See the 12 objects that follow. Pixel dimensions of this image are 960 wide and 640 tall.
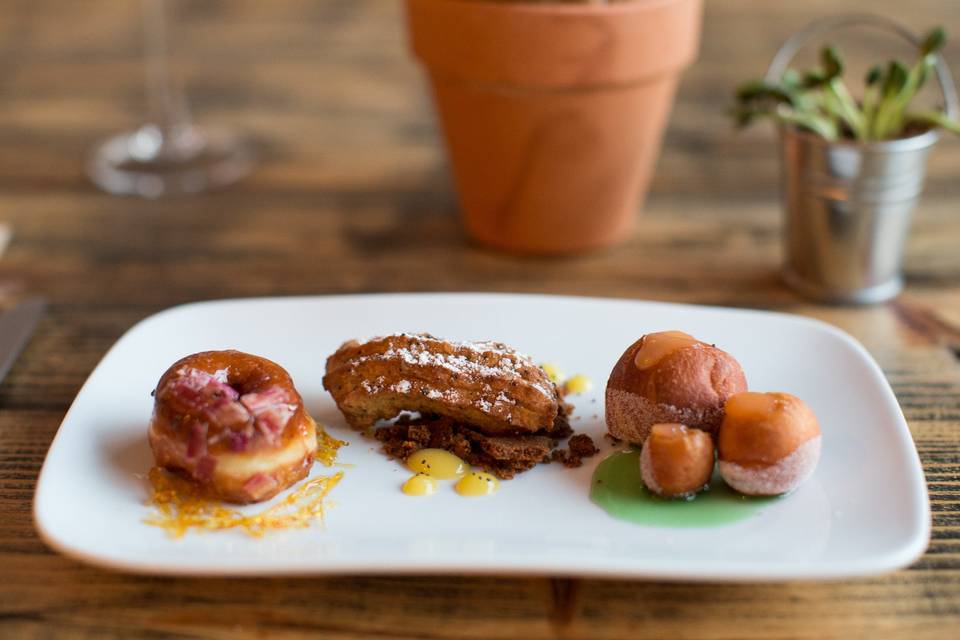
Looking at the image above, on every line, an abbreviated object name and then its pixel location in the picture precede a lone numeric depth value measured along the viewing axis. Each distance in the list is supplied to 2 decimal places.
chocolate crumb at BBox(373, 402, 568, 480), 0.58
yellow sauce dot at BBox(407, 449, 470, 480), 0.58
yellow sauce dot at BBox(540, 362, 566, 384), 0.64
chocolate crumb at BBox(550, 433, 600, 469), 0.58
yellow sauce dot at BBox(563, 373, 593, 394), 0.63
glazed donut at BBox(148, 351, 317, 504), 0.56
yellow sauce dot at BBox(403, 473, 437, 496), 0.57
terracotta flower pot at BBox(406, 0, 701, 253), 0.74
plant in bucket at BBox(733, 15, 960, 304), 0.72
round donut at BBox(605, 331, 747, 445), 0.58
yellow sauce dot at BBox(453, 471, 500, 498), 0.57
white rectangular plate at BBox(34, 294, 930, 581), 0.52
